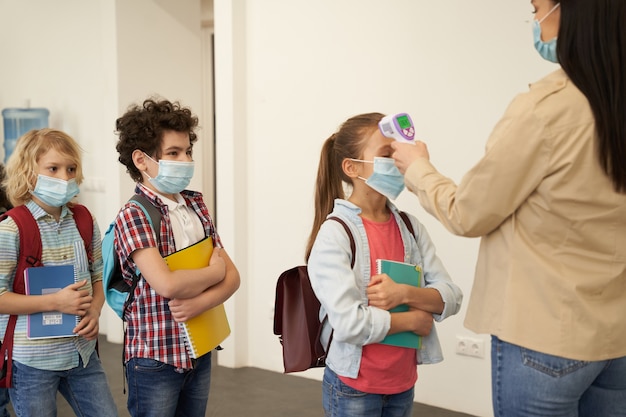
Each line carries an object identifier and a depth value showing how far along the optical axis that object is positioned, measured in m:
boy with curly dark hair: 2.08
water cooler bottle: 5.11
